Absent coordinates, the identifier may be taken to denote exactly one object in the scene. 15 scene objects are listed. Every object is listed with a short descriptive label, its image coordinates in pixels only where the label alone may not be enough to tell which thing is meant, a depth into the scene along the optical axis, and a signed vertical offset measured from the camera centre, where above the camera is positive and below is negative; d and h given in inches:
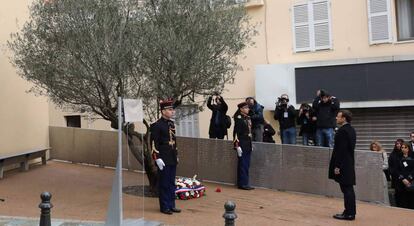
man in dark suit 315.3 -23.9
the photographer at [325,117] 460.1 +7.2
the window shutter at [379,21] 540.7 +109.3
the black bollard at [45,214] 251.6 -39.7
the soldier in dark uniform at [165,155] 325.4 -15.9
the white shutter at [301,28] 580.4 +112.6
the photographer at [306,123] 484.1 +2.5
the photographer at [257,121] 481.7 +6.0
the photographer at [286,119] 494.0 +7.3
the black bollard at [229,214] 219.1 -37.4
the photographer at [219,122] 477.3 +6.0
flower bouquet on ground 376.2 -44.6
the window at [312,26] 571.5 +113.4
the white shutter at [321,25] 570.6 +113.4
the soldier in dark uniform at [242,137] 416.5 -7.5
